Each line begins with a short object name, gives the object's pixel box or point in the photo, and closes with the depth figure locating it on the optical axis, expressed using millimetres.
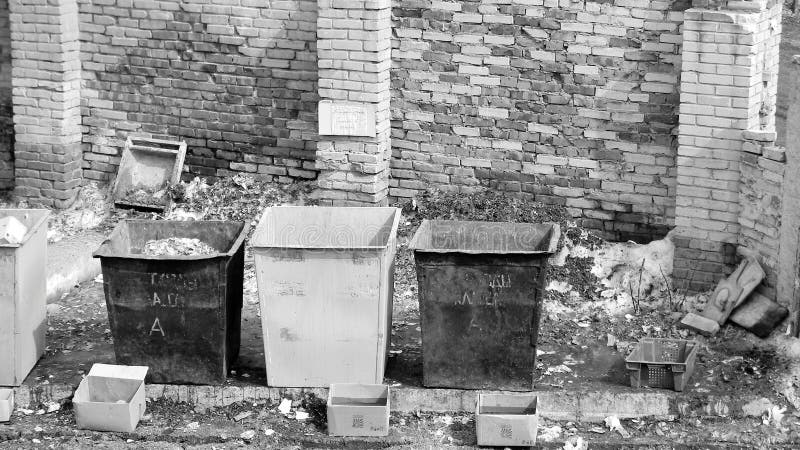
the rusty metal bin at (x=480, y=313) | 7613
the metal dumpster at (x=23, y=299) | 7906
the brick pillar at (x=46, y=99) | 10625
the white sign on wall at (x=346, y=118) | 9820
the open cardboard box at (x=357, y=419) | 7625
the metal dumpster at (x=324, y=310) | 7668
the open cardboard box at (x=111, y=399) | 7711
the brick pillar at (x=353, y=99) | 9672
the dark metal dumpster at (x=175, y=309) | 7734
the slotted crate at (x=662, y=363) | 7855
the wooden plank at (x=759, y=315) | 8547
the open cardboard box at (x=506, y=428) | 7492
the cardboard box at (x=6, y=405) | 7863
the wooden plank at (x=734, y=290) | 8727
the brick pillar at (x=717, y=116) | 8703
